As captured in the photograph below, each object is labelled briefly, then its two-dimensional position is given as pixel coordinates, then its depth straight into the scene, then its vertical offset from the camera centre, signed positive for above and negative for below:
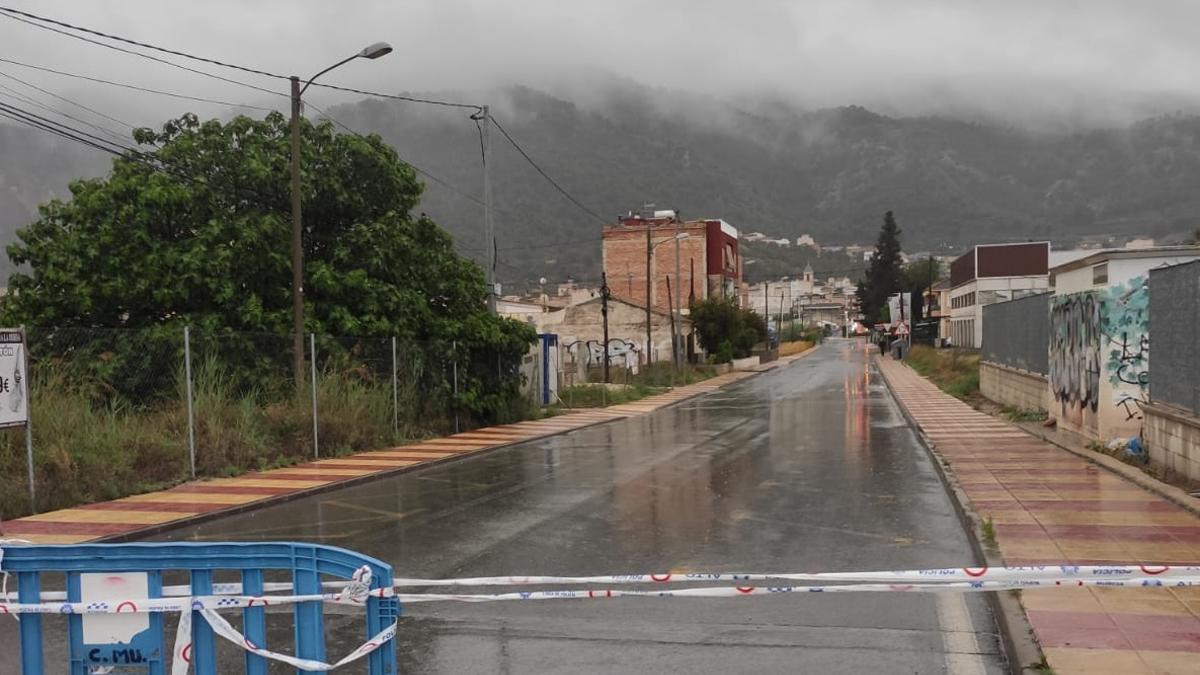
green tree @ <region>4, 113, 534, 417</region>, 18.45 +1.96
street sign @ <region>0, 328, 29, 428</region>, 10.91 -0.39
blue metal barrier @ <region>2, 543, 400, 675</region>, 3.90 -0.99
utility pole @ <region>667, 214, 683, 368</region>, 50.09 +0.11
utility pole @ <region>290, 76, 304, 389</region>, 17.22 +1.49
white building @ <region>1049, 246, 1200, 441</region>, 14.24 -0.38
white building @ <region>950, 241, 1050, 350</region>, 85.94 +4.94
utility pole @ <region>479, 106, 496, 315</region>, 23.97 +3.08
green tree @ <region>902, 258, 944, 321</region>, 115.79 +7.14
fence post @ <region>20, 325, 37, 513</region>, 11.17 -1.27
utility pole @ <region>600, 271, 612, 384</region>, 40.71 +1.59
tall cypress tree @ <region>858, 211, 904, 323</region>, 112.75 +7.26
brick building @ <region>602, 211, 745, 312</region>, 83.19 +6.68
